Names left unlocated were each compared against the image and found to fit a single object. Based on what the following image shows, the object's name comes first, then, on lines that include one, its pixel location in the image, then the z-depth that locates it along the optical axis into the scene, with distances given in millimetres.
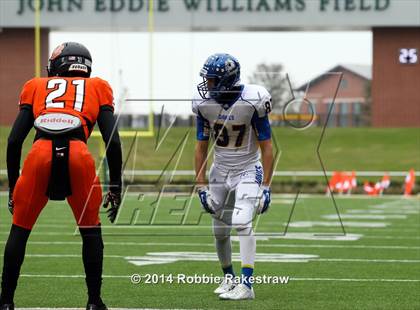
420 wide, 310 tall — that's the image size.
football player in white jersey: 13492
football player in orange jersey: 11148
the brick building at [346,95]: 70250
